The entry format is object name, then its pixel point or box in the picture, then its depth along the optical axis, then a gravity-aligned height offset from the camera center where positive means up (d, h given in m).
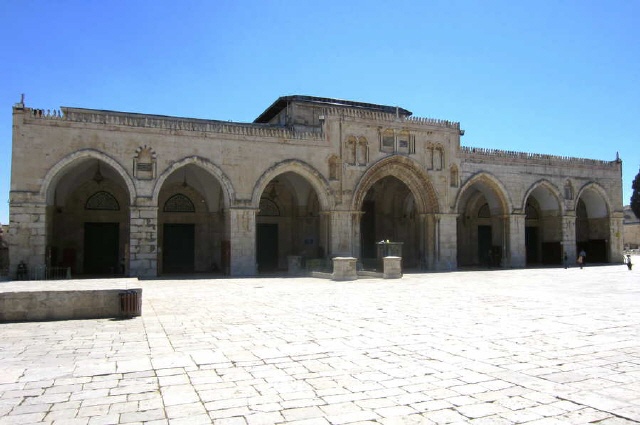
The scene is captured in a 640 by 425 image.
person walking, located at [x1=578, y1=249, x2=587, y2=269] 25.62 -0.78
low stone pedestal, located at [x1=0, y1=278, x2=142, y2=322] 9.27 -1.16
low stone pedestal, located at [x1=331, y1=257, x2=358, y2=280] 19.23 -0.97
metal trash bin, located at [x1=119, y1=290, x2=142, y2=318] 9.59 -1.18
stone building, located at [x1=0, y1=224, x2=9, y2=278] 20.86 -0.55
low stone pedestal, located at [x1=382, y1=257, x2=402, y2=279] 19.75 -0.97
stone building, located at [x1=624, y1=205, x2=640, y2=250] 60.62 +1.07
